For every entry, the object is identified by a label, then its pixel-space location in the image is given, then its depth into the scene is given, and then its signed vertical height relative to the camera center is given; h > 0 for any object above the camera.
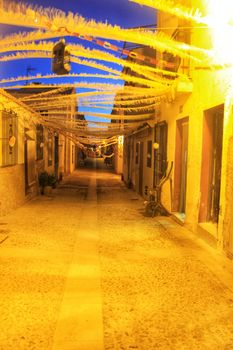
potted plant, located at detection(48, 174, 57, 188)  15.21 -1.62
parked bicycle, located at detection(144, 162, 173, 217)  10.25 -1.70
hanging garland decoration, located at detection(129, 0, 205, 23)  4.07 +1.76
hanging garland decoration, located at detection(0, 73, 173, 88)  6.31 +1.31
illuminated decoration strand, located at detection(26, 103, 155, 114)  9.48 +1.21
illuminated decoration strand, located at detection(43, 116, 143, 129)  12.72 +0.91
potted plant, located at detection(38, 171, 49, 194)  14.88 -1.58
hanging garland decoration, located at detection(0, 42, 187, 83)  5.17 +1.45
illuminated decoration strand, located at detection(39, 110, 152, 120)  10.62 +0.96
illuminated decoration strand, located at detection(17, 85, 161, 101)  7.98 +1.27
